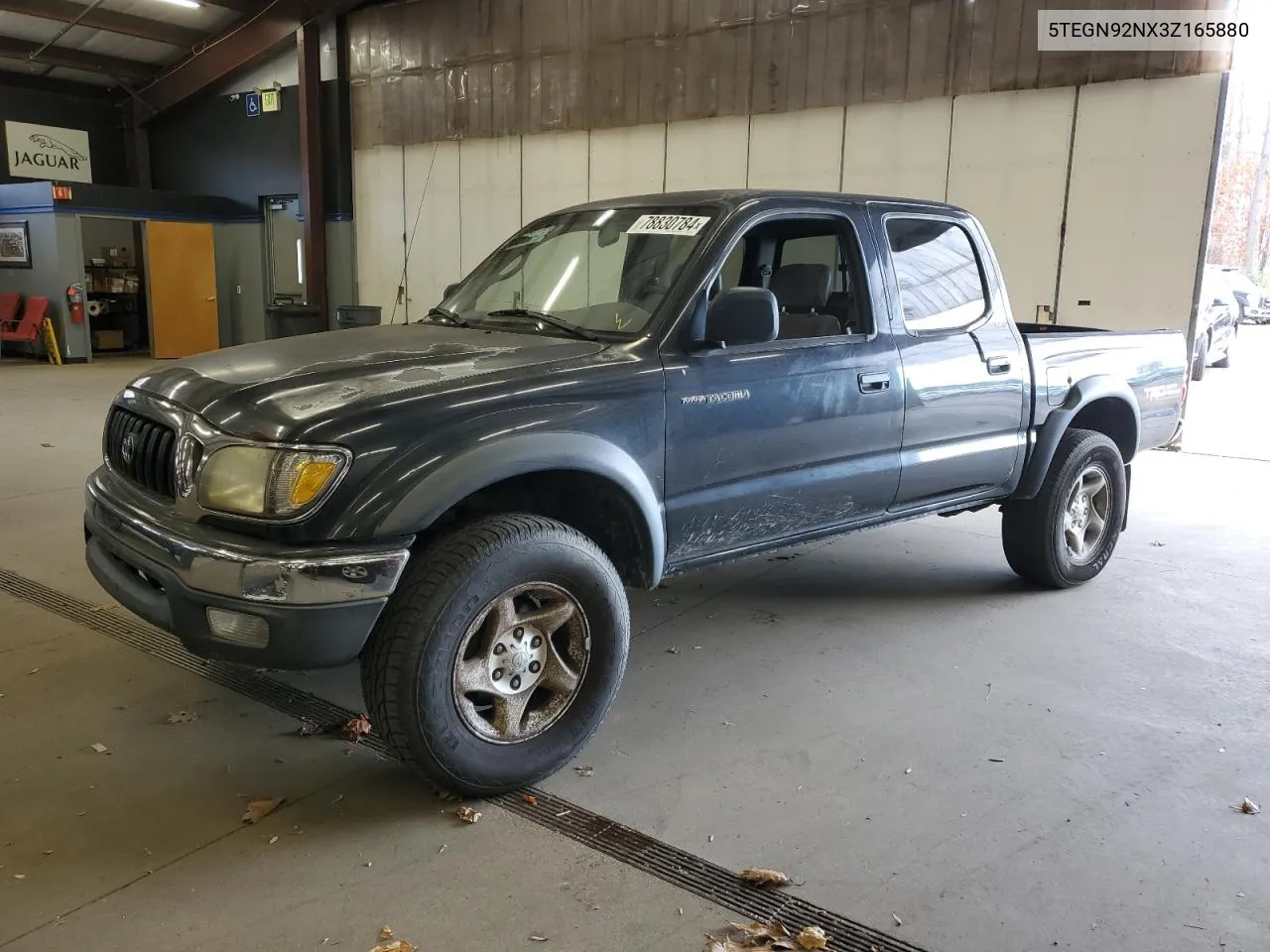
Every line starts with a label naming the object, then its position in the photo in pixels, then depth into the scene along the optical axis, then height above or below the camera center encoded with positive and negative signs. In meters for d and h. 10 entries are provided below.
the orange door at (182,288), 16.12 -0.10
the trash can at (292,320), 13.98 -0.52
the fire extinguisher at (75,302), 15.10 -0.34
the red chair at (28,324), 14.90 -0.67
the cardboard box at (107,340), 16.66 -0.99
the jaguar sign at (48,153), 17.16 +2.22
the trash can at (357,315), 10.99 -0.36
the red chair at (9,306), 15.28 -0.42
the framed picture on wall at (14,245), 15.41 +0.52
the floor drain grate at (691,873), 2.29 -1.45
